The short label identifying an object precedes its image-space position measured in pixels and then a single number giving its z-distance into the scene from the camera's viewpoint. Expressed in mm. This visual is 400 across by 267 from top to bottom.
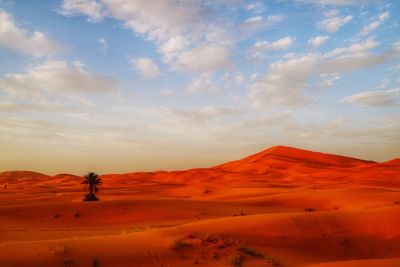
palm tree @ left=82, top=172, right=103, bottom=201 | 33075
